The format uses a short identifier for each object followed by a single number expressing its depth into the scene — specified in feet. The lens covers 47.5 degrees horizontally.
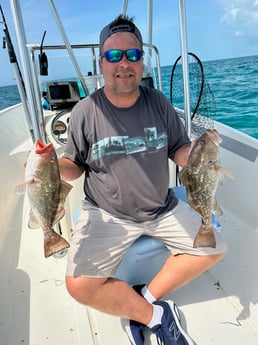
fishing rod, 8.31
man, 6.48
